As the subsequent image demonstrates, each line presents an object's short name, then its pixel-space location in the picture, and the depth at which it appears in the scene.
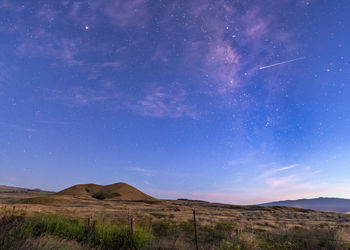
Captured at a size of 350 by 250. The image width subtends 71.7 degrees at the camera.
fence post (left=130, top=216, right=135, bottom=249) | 11.42
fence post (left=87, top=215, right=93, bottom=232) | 12.74
